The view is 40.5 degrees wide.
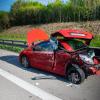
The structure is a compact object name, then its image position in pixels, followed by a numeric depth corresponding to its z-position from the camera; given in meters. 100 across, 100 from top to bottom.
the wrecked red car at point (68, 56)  4.22
